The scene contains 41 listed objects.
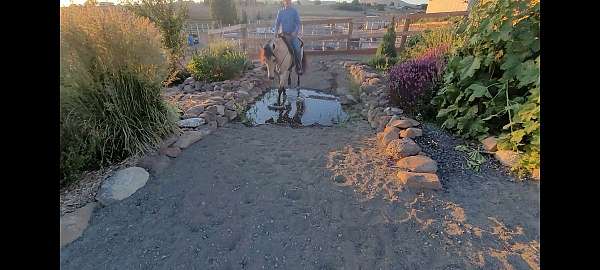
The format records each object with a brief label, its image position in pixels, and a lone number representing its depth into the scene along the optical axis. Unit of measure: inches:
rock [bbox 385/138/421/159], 128.3
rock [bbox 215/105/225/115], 187.0
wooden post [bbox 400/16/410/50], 420.2
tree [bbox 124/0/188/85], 273.6
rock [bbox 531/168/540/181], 106.0
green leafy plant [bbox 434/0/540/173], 114.8
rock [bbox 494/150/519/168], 114.3
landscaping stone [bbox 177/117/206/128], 158.7
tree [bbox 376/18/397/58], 349.7
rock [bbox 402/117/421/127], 152.3
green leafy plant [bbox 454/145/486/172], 119.8
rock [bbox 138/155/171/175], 119.5
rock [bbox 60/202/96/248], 85.4
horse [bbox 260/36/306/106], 232.7
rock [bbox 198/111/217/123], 171.0
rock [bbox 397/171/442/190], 107.7
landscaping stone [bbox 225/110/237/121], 193.8
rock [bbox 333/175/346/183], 116.9
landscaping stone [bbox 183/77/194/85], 267.7
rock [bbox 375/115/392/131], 169.5
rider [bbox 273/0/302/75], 245.6
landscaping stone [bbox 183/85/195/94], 250.2
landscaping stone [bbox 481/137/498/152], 125.2
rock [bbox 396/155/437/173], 115.6
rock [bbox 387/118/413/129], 152.3
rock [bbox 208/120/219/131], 169.0
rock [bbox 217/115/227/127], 180.1
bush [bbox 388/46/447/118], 175.5
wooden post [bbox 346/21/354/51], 470.6
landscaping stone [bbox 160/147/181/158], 130.8
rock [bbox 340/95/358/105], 240.5
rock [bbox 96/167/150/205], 101.8
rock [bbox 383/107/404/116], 177.2
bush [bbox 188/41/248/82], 267.7
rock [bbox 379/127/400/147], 145.8
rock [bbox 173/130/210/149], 141.6
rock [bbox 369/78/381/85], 250.1
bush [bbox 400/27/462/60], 220.8
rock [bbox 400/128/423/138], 142.4
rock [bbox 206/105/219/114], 180.4
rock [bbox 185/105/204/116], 174.9
